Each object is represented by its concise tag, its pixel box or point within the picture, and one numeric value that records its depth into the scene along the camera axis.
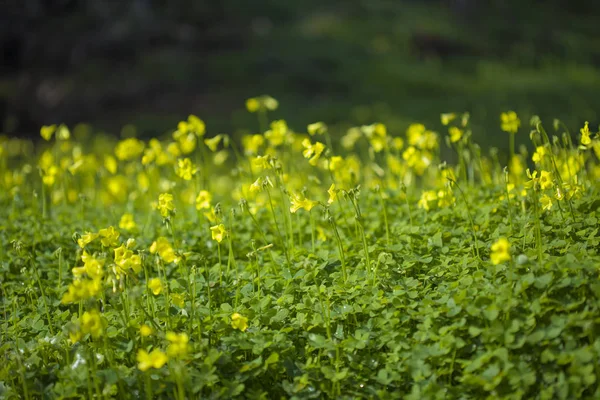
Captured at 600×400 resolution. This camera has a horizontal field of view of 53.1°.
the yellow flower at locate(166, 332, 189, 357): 2.11
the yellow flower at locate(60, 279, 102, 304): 2.17
